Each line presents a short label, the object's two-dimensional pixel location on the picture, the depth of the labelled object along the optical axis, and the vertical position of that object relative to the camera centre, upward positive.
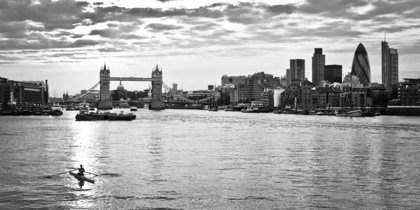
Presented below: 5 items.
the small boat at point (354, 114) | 132.50 -2.26
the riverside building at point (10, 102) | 193.15 +0.64
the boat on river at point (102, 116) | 102.06 -2.30
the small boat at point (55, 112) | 143.24 -2.11
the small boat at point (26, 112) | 143.88 -2.16
